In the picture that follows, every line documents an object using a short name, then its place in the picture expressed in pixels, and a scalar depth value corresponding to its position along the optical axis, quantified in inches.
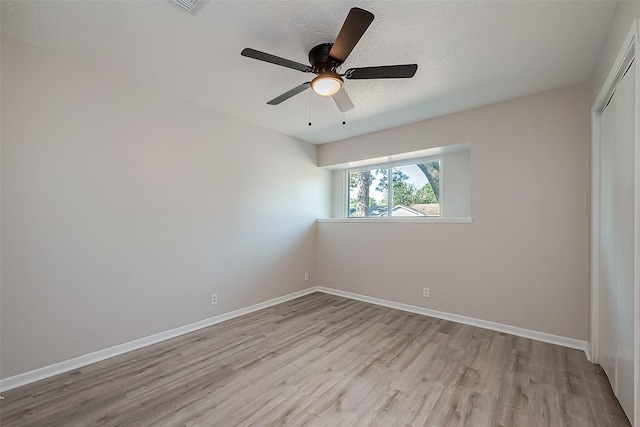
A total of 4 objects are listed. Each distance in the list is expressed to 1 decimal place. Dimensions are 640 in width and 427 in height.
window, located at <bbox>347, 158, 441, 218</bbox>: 154.0
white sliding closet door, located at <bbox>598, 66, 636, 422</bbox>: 59.3
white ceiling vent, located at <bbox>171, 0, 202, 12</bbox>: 61.7
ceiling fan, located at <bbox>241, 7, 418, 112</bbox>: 59.7
